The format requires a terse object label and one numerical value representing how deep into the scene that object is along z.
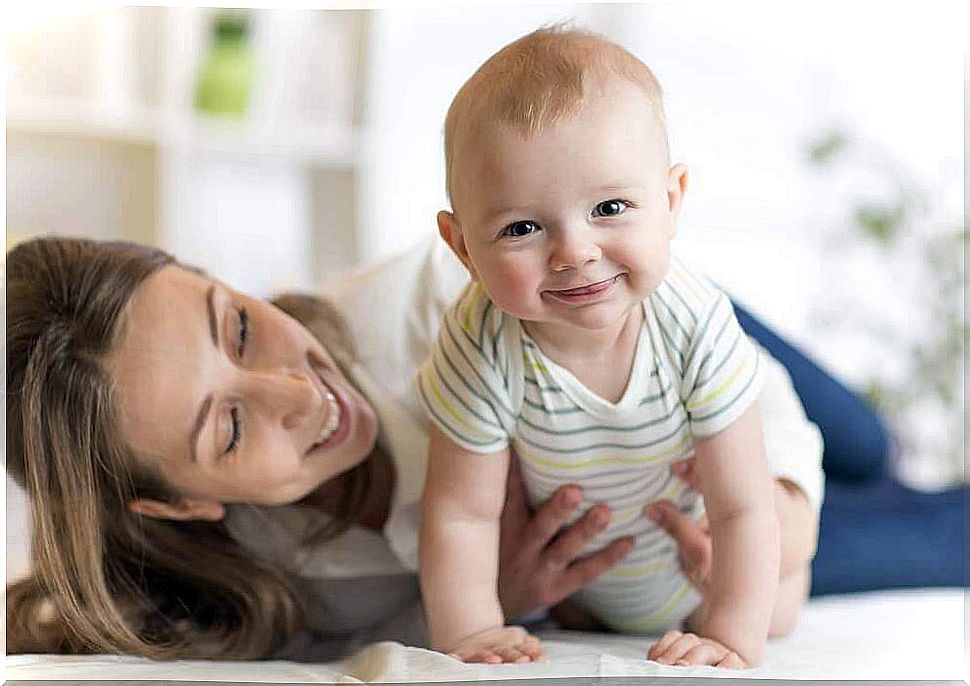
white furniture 2.20
